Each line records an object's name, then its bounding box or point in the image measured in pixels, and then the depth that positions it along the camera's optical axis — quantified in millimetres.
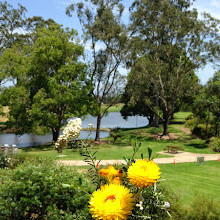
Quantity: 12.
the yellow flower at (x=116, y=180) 1883
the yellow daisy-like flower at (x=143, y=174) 1605
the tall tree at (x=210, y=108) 22828
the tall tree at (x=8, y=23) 34094
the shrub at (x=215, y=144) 20688
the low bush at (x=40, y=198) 4895
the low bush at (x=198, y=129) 26516
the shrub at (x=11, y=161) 10195
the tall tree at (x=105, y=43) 25125
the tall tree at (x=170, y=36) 25875
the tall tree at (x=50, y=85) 23297
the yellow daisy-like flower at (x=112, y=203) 1533
